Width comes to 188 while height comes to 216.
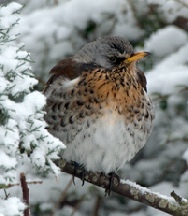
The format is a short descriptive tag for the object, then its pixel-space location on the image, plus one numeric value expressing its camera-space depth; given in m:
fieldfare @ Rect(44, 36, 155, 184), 6.34
